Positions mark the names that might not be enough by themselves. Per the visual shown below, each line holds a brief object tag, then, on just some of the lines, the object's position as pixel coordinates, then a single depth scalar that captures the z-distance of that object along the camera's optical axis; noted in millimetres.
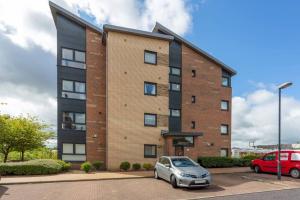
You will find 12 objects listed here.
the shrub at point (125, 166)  13357
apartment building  14191
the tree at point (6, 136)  14020
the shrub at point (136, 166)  13647
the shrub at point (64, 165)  12488
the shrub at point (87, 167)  11859
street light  10298
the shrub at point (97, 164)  13249
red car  11256
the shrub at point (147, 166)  13852
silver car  8122
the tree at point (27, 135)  14468
